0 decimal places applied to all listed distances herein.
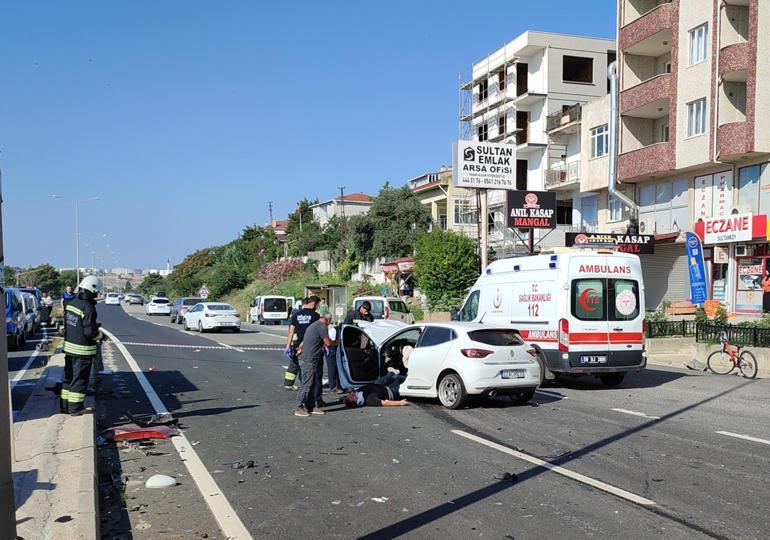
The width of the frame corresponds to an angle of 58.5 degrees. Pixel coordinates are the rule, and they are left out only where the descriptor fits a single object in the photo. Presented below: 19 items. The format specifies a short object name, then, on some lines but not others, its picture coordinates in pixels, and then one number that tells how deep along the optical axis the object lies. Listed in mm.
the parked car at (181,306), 44125
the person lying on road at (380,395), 11461
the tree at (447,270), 37500
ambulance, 13484
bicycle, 16531
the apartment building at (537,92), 44938
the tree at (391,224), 53906
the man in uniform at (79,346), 9414
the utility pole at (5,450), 3832
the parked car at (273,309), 42375
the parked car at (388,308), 28594
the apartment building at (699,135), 25797
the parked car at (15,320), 21764
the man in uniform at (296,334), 13156
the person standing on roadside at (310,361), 10461
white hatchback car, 11008
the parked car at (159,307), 59000
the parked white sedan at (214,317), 32781
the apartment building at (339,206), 86938
